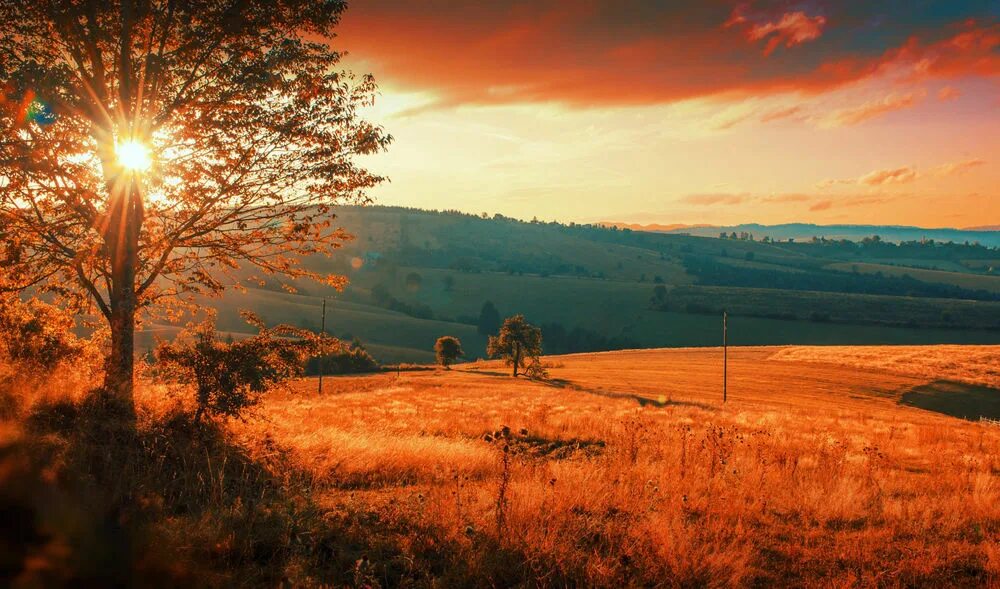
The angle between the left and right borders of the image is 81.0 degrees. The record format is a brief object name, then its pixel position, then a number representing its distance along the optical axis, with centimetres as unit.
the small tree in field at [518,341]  6931
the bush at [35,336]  1107
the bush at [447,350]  8738
